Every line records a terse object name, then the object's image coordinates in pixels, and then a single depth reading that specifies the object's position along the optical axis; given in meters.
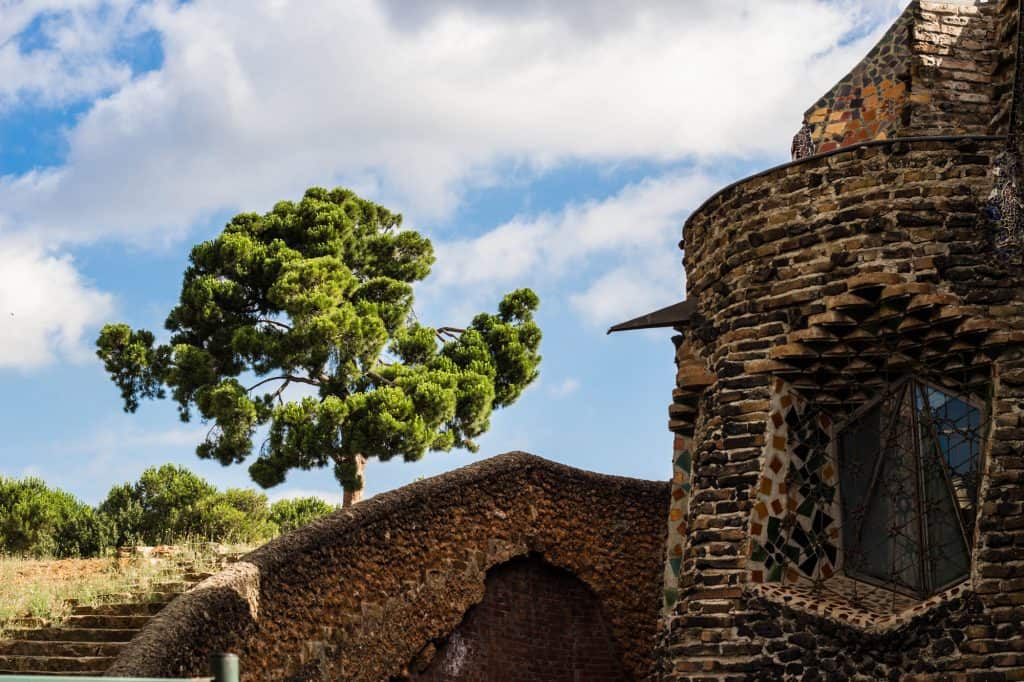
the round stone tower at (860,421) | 9.33
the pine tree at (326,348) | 21.05
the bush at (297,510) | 26.91
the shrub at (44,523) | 22.59
